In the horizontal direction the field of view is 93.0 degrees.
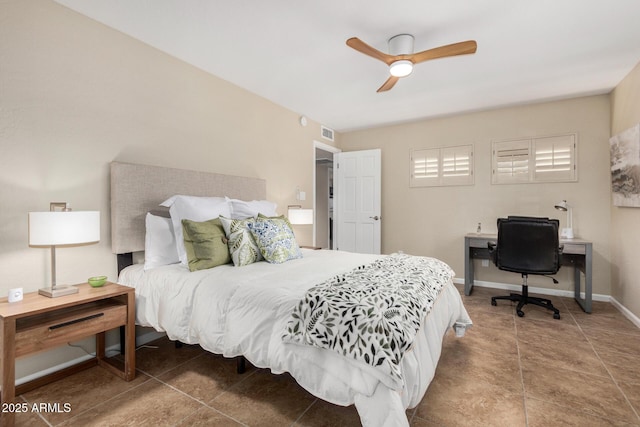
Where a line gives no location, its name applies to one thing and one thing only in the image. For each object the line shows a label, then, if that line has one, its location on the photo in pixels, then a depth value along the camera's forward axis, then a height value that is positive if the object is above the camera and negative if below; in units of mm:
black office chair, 3186 -392
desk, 3334 -549
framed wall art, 2904 +478
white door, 5020 +199
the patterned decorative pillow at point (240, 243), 2299 -243
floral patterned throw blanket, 1258 -486
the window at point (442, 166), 4452 +704
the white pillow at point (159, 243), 2307 -247
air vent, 4980 +1331
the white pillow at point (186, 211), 2354 +2
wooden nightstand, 1470 -639
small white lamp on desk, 3740 -90
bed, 1280 -531
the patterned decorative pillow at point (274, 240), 2418 -237
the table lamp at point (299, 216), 3932 -57
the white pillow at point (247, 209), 2895 +26
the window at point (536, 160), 3875 +703
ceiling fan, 2178 +1204
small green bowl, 2002 -469
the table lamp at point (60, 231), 1661 -113
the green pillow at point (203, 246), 2199 -256
